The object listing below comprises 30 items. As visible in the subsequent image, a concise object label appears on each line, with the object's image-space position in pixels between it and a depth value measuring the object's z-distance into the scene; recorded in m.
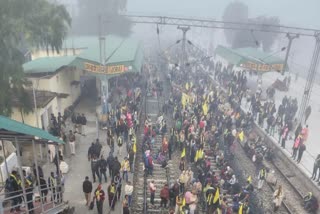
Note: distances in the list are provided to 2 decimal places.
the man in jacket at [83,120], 17.02
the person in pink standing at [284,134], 17.36
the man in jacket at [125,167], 12.78
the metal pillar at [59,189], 8.62
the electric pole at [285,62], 21.76
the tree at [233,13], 65.44
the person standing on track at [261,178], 13.90
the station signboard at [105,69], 18.59
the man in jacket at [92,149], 13.61
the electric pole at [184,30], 24.27
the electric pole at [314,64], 18.80
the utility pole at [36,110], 14.37
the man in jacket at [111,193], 10.97
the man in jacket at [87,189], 10.91
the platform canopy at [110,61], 18.86
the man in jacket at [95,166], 12.55
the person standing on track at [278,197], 12.54
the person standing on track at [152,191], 11.93
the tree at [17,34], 13.59
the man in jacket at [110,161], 12.71
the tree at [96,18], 57.31
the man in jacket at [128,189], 11.16
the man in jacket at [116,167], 12.25
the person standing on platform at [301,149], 15.76
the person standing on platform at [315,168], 14.17
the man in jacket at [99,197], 10.59
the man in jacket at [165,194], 11.55
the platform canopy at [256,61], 25.98
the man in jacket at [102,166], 12.57
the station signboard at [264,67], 25.95
